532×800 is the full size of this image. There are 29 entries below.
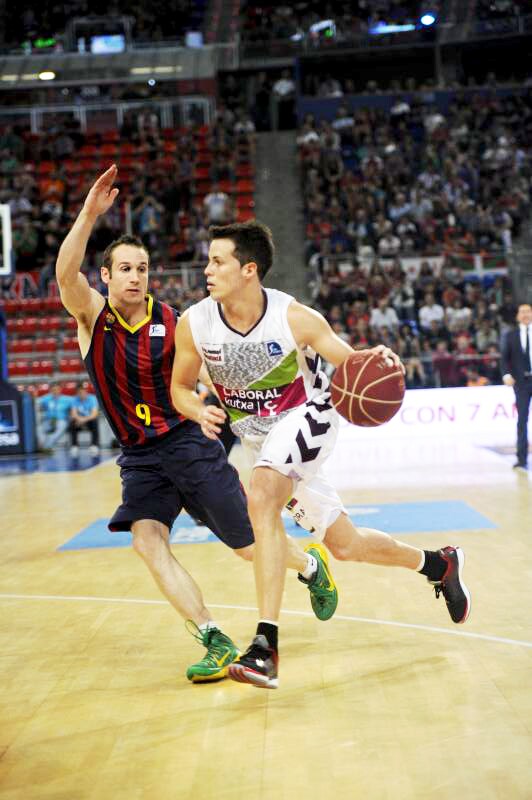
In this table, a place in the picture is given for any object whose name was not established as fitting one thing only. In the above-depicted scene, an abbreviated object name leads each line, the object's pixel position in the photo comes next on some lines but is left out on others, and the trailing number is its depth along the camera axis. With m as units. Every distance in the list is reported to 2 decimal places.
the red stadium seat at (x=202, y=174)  24.09
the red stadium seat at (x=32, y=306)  19.97
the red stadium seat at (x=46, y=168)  24.42
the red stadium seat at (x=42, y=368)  19.48
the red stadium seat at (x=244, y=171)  24.45
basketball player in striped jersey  4.68
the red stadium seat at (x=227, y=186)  23.70
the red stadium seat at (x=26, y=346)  19.98
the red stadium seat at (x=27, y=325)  20.11
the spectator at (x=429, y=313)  17.69
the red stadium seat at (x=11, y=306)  19.91
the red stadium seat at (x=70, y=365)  19.41
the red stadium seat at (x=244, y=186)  24.05
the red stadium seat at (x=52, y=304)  20.00
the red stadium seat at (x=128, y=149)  24.53
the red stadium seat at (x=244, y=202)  23.69
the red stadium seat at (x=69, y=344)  19.86
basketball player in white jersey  4.36
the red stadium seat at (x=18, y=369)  19.55
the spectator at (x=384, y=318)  17.86
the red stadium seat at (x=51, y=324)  20.08
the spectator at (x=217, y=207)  22.27
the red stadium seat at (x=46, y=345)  19.91
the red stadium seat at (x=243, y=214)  23.30
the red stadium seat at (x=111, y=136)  24.83
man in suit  12.30
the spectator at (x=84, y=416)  17.56
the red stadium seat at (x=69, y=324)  20.28
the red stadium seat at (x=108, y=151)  24.53
